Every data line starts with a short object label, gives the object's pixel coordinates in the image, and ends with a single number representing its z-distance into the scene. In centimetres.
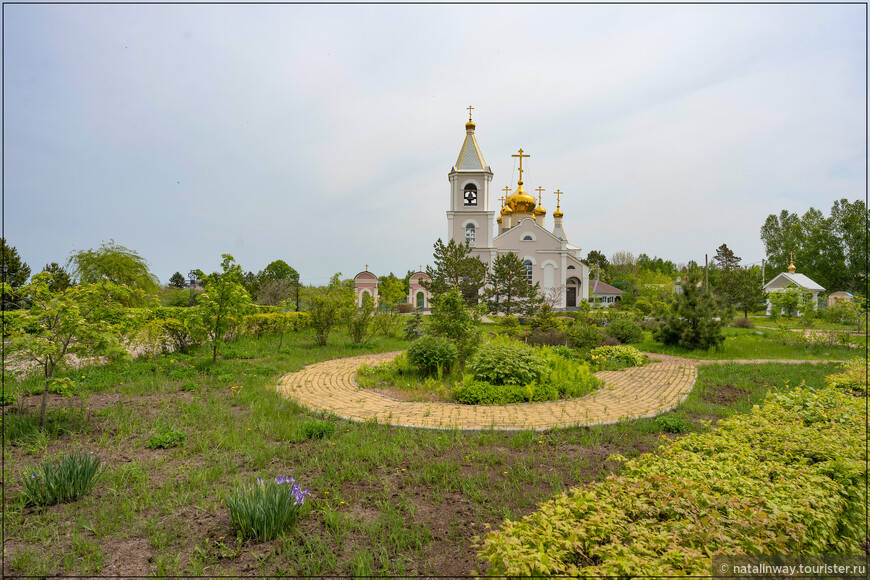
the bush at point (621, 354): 1072
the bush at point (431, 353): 872
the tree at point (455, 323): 948
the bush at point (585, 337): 1216
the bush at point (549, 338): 1329
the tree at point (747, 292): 3344
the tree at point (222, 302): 931
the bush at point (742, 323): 2131
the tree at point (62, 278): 2152
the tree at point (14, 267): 2928
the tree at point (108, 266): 1555
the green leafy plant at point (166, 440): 495
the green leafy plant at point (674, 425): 555
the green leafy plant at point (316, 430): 533
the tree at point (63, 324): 504
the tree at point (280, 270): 6206
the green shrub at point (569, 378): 762
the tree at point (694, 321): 1263
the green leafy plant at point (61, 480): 357
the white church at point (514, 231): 3316
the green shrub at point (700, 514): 227
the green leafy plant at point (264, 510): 311
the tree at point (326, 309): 1318
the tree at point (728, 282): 3412
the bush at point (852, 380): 672
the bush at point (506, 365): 761
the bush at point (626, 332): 1391
